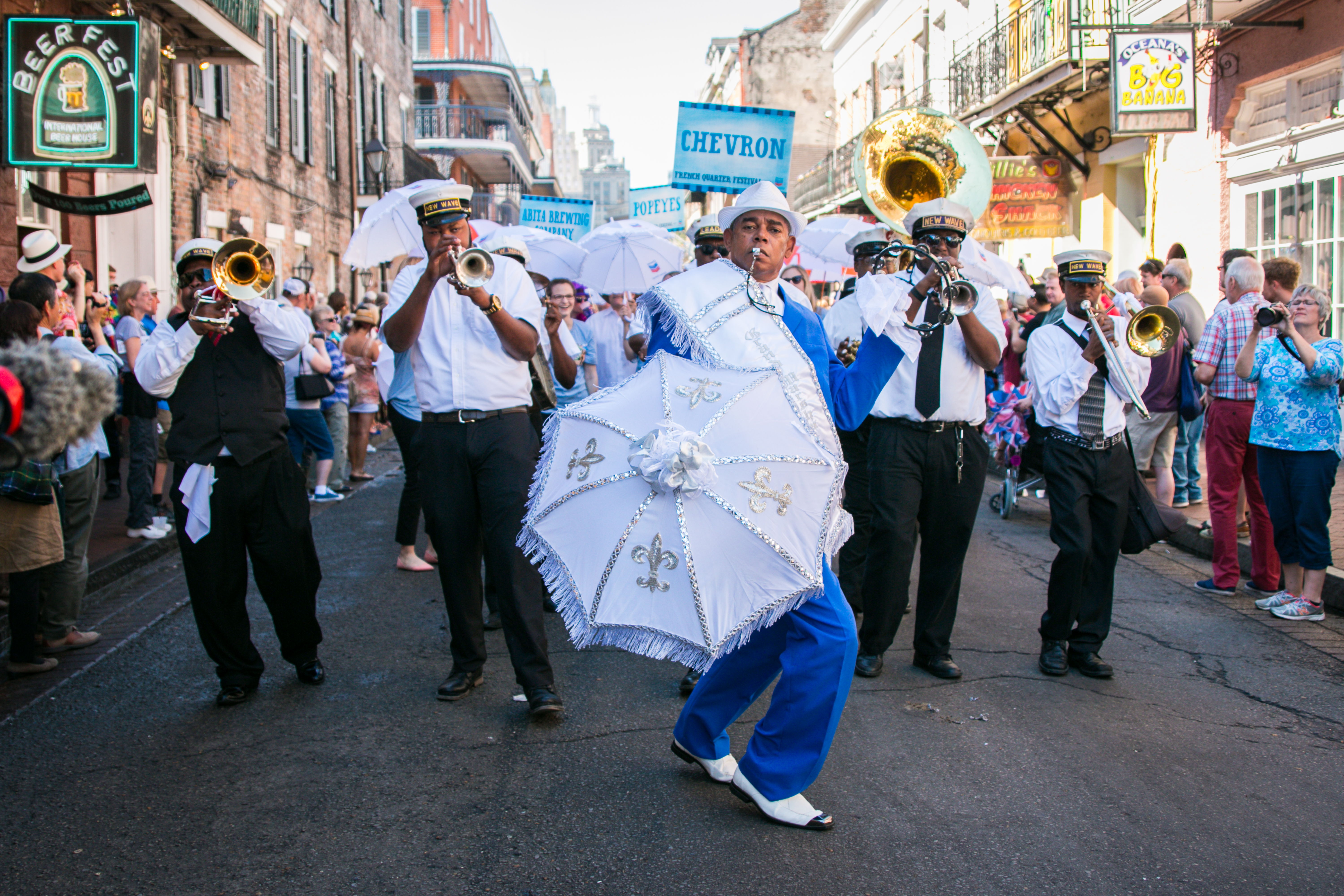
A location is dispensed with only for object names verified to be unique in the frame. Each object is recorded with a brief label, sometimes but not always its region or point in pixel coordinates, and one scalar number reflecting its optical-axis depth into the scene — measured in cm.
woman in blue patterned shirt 609
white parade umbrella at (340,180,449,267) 670
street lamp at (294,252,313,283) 2011
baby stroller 966
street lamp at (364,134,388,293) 2083
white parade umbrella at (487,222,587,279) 1080
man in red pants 688
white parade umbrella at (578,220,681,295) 1060
